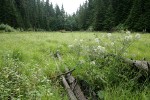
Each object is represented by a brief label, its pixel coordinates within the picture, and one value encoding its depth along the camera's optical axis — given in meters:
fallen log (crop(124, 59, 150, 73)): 2.66
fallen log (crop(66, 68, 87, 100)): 2.56
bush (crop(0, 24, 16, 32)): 18.97
